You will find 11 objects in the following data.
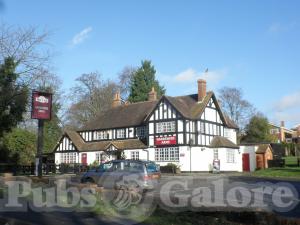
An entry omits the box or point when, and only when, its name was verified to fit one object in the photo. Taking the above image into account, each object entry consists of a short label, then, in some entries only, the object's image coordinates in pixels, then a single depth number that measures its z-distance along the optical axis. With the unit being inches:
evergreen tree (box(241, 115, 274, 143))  3078.2
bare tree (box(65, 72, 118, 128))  3063.5
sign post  899.4
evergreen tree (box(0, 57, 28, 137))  1133.1
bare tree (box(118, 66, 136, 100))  3400.6
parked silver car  882.1
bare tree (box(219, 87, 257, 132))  3230.8
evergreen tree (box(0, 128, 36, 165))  1891.0
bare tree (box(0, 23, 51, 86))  1170.3
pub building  1984.5
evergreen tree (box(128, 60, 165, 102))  3218.5
